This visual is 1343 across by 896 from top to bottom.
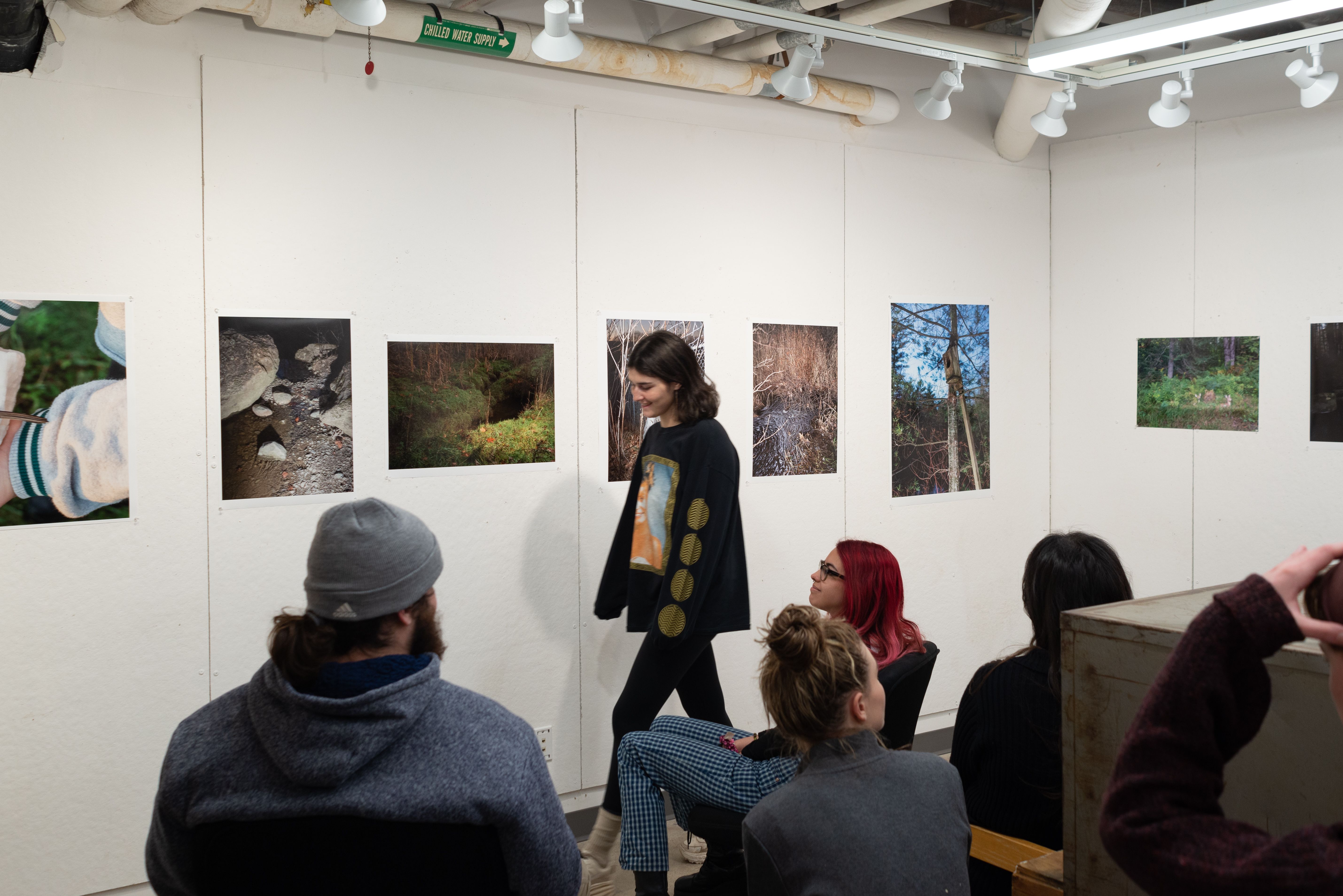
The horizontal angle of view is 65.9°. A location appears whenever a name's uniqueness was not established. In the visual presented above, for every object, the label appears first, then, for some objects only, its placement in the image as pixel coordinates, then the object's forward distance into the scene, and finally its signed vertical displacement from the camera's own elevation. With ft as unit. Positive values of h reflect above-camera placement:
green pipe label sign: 11.41 +4.39
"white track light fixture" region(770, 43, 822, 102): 11.87 +4.11
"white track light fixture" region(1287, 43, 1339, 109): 12.28 +4.13
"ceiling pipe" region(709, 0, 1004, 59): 12.48 +5.09
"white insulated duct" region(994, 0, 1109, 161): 11.62 +4.68
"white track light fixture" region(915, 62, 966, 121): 12.96 +4.15
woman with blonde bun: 5.86 -2.19
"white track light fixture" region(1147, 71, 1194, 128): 13.20 +4.08
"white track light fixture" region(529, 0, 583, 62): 10.33 +3.93
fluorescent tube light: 10.30 +4.21
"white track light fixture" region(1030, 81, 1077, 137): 13.79 +4.25
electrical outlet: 13.11 -3.92
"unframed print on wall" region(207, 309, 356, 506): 10.98 +0.24
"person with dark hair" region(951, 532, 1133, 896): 7.54 -2.18
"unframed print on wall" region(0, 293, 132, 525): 9.95 +0.23
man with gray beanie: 4.53 -1.54
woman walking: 10.95 -1.26
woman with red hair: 9.19 -1.78
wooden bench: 5.31 -2.61
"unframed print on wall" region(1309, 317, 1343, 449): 14.51 +0.61
